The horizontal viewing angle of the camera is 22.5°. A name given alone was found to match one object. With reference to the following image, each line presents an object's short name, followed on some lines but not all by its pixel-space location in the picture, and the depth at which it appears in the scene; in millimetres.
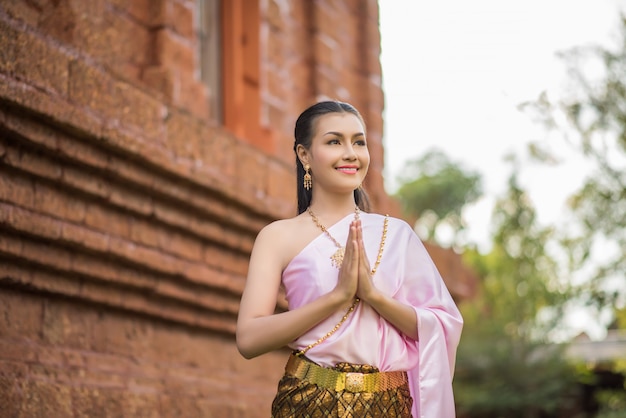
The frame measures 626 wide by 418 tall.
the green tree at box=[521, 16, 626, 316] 12068
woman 4004
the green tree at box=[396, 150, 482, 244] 53599
